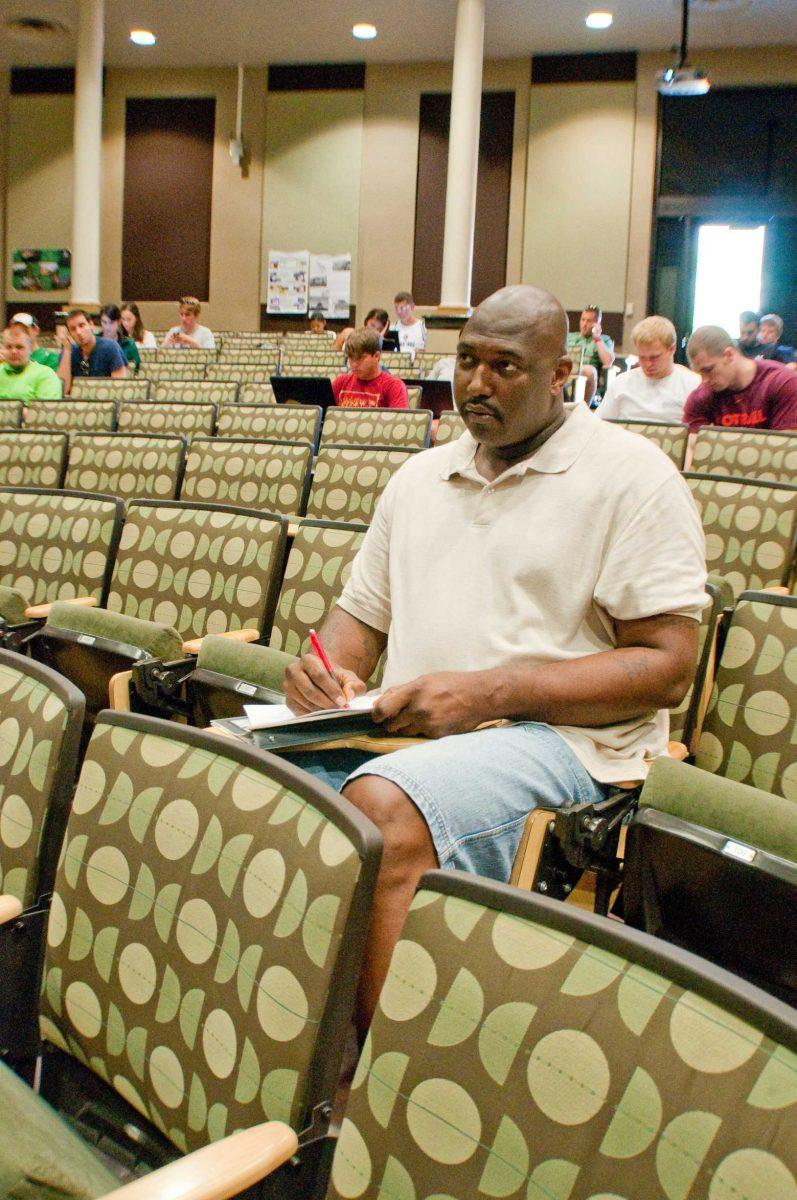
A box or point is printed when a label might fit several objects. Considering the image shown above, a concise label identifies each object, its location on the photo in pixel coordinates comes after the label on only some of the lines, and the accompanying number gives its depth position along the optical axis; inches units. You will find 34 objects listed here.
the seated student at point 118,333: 302.8
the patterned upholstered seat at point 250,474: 135.4
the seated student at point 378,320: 273.7
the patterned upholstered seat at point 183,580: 92.0
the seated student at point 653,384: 171.8
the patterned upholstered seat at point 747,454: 136.8
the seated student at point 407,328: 332.2
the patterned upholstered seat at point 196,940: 34.2
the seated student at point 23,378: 209.8
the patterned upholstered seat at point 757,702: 67.5
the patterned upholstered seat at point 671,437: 149.2
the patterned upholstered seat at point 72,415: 190.1
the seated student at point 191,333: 337.4
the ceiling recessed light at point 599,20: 425.4
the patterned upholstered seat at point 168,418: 186.7
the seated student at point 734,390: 151.6
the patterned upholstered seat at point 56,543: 114.1
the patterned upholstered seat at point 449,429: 158.9
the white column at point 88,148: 430.6
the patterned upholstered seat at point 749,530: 104.9
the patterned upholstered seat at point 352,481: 131.8
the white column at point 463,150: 404.5
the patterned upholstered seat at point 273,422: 173.0
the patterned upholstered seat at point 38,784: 48.3
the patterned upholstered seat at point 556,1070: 24.0
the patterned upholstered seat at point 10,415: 195.8
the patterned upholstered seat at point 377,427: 163.2
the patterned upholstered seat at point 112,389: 243.2
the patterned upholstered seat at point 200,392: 236.8
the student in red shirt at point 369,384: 189.8
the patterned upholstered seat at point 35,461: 153.2
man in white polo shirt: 56.3
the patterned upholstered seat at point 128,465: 144.8
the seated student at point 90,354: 266.8
